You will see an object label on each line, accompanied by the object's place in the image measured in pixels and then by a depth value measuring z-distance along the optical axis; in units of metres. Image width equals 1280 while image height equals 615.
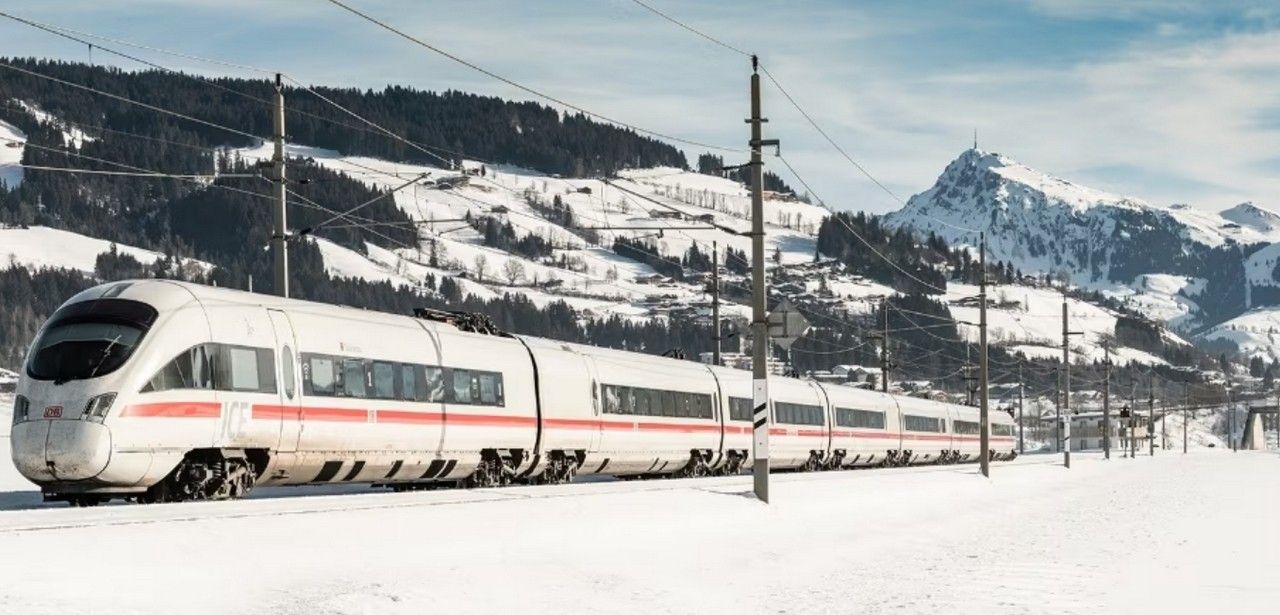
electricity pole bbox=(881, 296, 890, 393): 84.25
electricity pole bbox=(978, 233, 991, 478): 62.31
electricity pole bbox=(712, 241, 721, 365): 62.00
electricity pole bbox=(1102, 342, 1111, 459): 112.14
